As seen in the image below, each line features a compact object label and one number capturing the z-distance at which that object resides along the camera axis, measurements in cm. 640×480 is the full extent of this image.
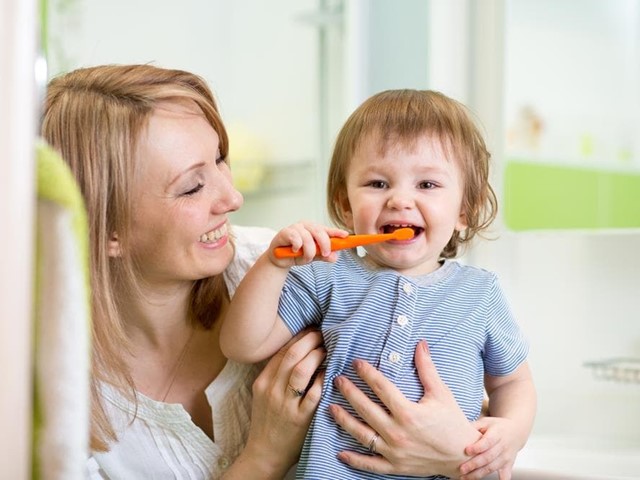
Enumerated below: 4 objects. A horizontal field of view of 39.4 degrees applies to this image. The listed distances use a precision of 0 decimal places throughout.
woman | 113
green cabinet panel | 219
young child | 108
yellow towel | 65
